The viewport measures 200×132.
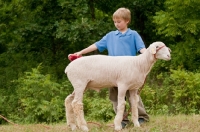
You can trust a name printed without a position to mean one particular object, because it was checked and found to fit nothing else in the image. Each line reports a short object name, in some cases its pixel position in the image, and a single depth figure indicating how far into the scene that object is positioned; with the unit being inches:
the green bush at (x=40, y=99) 550.2
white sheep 318.0
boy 326.3
